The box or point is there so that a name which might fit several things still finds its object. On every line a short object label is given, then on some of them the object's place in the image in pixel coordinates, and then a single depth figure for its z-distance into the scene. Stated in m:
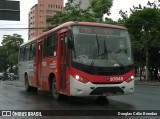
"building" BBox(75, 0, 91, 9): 56.12
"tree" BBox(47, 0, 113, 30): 47.43
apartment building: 79.19
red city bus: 13.23
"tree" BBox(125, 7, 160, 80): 43.66
